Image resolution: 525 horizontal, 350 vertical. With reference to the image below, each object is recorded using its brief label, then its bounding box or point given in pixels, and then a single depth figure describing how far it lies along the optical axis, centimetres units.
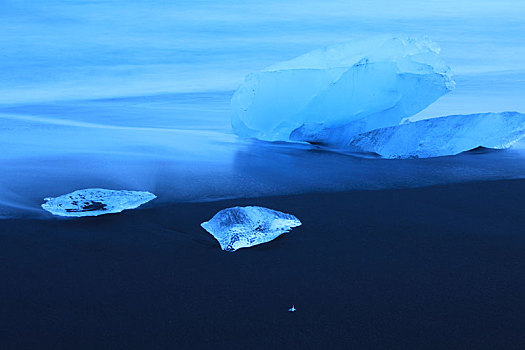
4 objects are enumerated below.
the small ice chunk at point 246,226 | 442
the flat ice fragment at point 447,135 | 709
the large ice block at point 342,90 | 768
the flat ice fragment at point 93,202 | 500
